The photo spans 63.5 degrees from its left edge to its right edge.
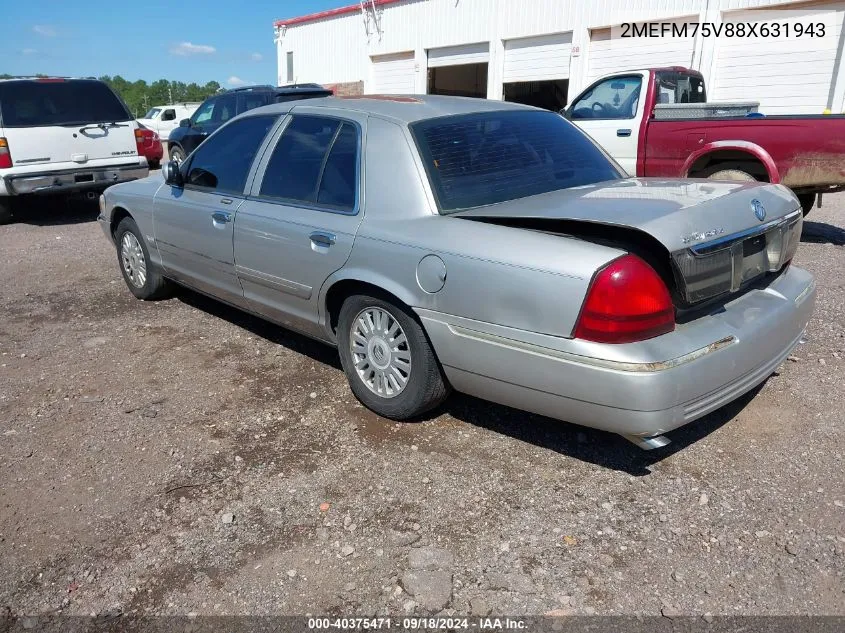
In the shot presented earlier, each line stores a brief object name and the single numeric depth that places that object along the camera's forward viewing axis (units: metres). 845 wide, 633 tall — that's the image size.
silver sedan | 2.64
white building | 12.35
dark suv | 12.38
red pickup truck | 6.76
